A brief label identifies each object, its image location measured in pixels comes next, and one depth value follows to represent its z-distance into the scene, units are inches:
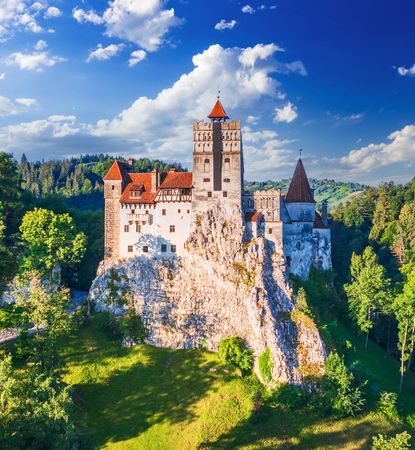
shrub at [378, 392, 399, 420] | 2096.9
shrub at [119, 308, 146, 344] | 2332.7
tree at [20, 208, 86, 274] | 2294.5
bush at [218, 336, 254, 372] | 2220.7
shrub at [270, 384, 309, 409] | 2070.6
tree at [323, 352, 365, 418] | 2026.3
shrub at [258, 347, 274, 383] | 2169.0
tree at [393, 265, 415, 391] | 2541.8
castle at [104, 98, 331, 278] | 2476.6
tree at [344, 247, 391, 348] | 2728.8
